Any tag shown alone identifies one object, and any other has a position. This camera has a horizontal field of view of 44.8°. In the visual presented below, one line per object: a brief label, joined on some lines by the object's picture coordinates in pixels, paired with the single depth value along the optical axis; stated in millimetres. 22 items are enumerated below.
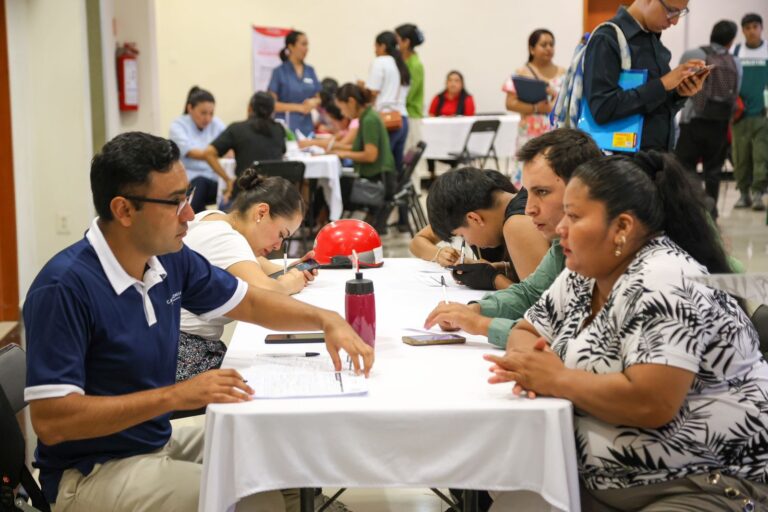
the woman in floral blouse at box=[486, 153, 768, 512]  1691
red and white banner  12195
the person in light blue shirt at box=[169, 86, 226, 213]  7840
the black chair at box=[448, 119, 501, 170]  10062
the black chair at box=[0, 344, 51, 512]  1906
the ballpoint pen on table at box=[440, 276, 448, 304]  2899
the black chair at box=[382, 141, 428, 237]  8086
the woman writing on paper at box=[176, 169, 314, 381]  2781
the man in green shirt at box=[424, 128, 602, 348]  2408
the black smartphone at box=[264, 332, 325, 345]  2373
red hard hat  3629
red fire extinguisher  7371
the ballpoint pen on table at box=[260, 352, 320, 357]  2223
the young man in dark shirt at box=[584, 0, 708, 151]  3346
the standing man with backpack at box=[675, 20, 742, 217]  8219
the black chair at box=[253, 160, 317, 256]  6914
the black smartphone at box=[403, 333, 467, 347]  2305
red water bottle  2256
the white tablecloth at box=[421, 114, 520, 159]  10352
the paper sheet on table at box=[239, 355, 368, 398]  1875
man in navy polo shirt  1811
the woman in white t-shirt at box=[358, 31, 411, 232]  8742
